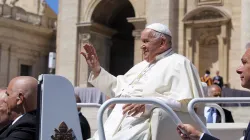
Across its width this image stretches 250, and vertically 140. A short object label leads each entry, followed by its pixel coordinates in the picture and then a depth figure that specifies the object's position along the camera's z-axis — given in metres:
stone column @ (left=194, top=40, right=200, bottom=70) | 22.30
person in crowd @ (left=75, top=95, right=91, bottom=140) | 7.00
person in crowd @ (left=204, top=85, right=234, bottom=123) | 8.92
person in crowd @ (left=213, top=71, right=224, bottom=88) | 19.56
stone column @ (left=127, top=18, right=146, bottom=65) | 23.98
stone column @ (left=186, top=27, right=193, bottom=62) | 22.38
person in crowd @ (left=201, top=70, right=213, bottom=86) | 19.82
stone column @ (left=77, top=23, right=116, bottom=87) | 25.55
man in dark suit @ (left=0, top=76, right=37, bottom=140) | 4.28
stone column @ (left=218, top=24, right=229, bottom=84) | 21.55
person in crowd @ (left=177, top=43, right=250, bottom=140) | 3.50
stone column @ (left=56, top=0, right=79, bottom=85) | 25.77
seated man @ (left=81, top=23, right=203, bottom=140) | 5.13
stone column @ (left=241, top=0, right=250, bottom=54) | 20.30
